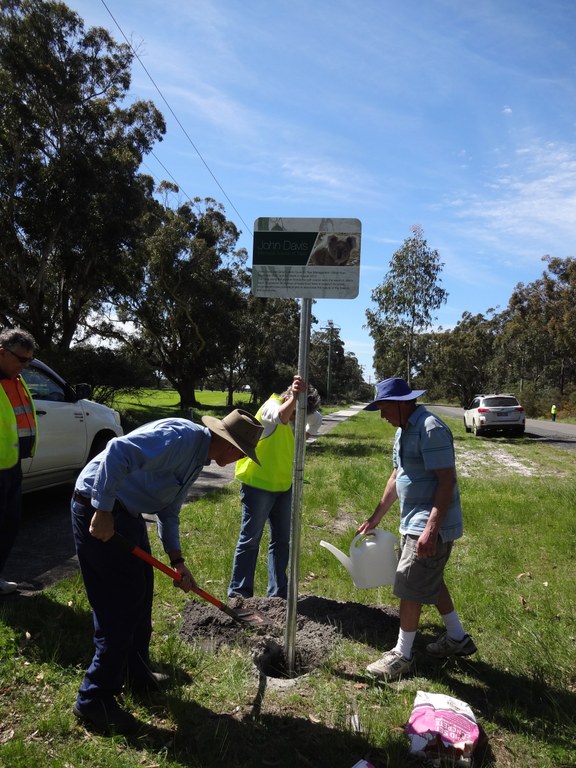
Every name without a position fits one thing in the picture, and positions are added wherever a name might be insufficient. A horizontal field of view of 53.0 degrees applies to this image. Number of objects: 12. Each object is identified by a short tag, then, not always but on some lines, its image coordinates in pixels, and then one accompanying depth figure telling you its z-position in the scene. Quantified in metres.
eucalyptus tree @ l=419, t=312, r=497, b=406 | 63.82
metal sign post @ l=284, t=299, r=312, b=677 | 3.35
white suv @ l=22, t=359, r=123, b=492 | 6.56
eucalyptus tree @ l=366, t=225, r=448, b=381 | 22.31
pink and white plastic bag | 2.62
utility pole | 63.06
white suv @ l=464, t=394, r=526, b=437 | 22.27
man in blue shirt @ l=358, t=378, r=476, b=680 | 3.30
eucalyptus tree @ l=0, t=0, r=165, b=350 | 16.02
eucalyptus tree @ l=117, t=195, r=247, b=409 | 25.72
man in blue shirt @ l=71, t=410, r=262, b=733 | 2.68
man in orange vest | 4.05
